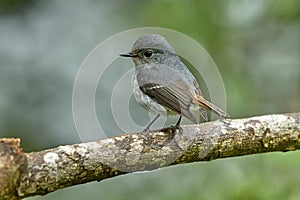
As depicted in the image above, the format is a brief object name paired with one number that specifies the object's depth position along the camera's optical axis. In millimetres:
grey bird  6070
